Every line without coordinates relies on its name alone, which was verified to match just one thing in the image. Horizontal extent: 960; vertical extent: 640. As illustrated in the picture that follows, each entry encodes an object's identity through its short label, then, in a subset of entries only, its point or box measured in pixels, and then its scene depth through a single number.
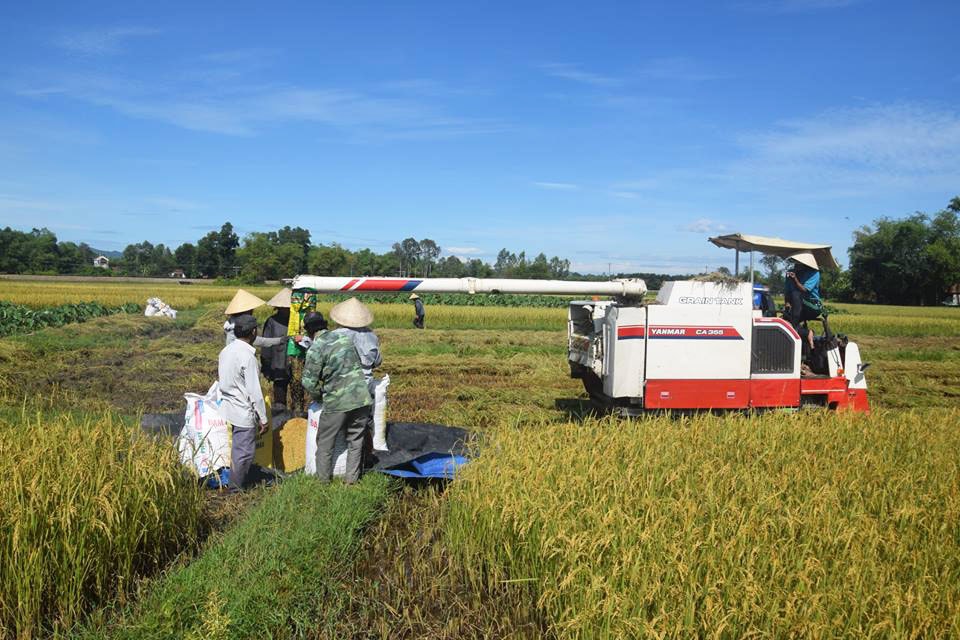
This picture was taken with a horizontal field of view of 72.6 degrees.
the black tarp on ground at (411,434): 7.17
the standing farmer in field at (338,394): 5.76
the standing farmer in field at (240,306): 6.66
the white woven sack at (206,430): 5.91
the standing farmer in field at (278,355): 8.10
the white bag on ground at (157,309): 23.42
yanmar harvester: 6.98
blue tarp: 5.98
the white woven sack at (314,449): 5.97
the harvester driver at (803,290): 7.64
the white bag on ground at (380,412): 6.57
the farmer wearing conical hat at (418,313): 22.31
